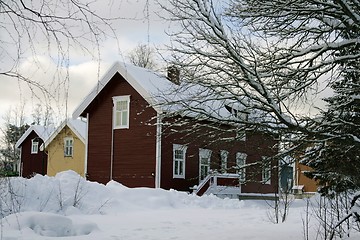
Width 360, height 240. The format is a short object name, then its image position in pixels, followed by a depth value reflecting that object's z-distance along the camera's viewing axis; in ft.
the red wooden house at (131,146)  83.87
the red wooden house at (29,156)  135.87
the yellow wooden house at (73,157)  107.45
